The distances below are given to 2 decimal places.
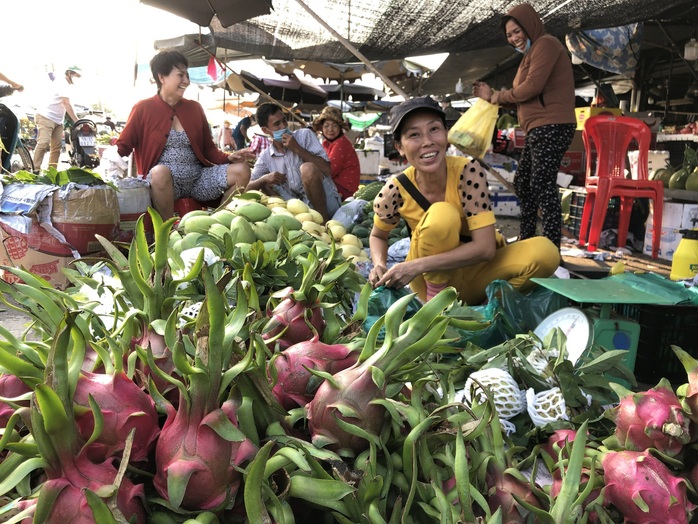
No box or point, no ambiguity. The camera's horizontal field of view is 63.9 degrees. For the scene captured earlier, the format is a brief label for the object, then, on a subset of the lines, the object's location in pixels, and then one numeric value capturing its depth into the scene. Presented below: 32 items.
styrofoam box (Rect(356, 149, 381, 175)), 10.47
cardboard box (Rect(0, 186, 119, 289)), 3.37
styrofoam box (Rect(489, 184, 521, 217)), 7.60
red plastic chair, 4.68
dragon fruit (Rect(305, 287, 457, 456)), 0.77
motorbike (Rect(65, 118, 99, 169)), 10.95
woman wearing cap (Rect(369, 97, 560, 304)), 2.32
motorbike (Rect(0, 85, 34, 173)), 5.78
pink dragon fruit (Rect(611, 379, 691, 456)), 0.98
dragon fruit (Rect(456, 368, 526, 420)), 1.27
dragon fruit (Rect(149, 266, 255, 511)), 0.65
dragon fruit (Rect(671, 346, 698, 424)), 0.98
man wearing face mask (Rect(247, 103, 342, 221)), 4.78
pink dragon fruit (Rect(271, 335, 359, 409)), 0.88
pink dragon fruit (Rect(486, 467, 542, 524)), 0.84
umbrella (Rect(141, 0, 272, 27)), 4.70
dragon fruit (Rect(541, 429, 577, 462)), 1.12
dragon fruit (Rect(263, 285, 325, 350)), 1.03
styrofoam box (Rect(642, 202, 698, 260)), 4.40
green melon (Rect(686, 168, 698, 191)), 4.90
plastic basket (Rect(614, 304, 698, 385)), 1.98
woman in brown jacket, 3.62
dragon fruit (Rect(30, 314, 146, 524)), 0.59
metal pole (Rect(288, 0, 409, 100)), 4.04
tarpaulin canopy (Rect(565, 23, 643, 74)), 5.45
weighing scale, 1.72
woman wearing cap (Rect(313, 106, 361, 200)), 5.59
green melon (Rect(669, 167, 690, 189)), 5.11
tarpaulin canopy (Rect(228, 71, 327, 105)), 11.35
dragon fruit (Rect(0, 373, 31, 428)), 0.80
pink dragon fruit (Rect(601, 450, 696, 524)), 0.92
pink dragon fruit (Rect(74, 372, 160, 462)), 0.67
